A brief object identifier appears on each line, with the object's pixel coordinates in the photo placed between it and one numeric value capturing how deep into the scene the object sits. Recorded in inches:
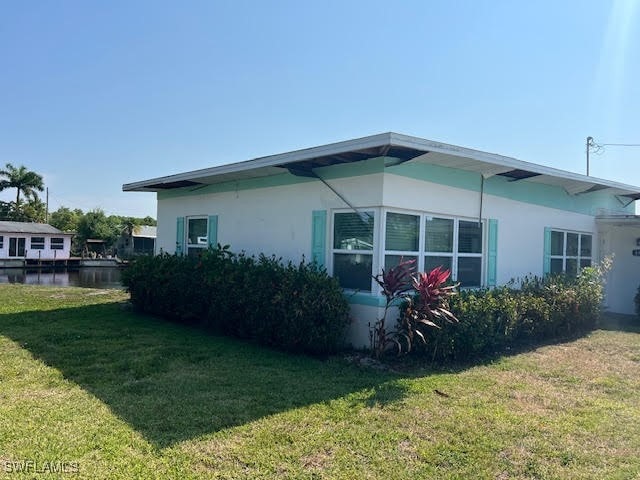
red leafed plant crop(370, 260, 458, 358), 262.4
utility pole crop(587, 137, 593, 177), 1055.0
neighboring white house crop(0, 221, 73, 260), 1480.1
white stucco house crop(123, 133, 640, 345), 295.1
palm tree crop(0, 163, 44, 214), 1892.2
